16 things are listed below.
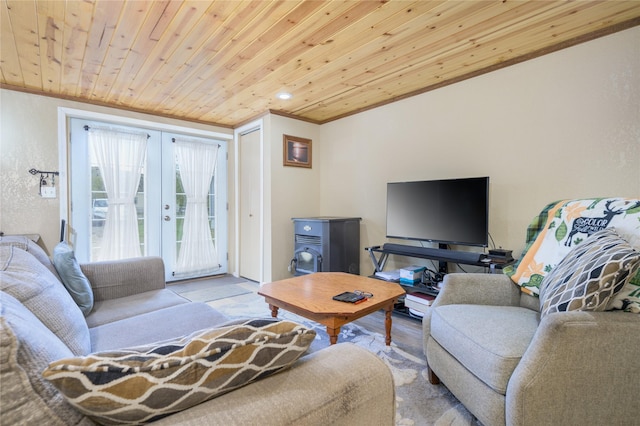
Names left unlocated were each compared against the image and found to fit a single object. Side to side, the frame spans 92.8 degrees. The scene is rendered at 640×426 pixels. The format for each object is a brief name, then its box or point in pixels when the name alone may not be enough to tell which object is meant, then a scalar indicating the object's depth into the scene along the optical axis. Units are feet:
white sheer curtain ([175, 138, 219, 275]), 13.64
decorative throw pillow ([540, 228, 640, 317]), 3.81
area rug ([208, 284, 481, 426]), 4.84
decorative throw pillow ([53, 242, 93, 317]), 5.57
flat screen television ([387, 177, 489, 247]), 8.05
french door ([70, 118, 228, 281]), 11.39
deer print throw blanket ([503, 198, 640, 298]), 5.13
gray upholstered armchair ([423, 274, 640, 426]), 3.66
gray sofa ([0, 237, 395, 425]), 1.66
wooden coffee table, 5.94
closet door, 13.50
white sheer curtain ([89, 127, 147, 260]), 11.66
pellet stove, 11.01
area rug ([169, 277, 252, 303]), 11.59
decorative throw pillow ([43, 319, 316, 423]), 1.75
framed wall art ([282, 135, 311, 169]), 12.78
